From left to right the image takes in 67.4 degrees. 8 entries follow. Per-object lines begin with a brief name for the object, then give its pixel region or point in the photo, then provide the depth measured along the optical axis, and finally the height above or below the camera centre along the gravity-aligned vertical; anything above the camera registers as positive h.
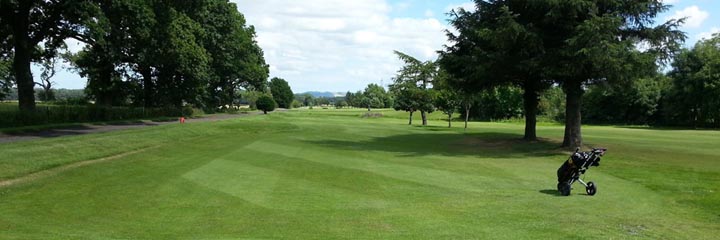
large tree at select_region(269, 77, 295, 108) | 190.62 +4.56
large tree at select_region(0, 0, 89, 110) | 34.19 +4.70
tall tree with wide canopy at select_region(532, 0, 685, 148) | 23.50 +3.30
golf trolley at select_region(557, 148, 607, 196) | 12.73 -1.37
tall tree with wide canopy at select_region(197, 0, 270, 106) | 69.44 +7.37
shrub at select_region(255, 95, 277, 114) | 106.75 +0.09
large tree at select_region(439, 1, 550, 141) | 25.47 +3.04
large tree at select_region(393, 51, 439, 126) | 57.38 +3.46
